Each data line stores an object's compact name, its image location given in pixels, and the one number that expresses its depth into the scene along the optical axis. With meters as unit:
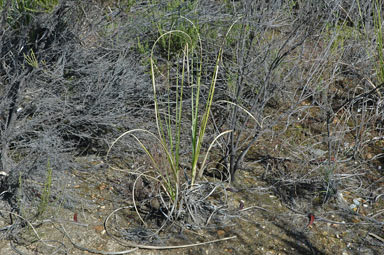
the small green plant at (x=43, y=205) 2.42
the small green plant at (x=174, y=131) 2.48
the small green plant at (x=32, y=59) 2.82
